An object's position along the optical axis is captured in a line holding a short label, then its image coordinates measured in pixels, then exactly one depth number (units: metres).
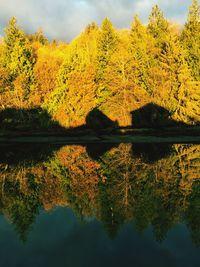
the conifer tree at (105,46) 64.00
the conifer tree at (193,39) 66.94
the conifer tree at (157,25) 68.75
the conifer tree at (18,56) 64.44
